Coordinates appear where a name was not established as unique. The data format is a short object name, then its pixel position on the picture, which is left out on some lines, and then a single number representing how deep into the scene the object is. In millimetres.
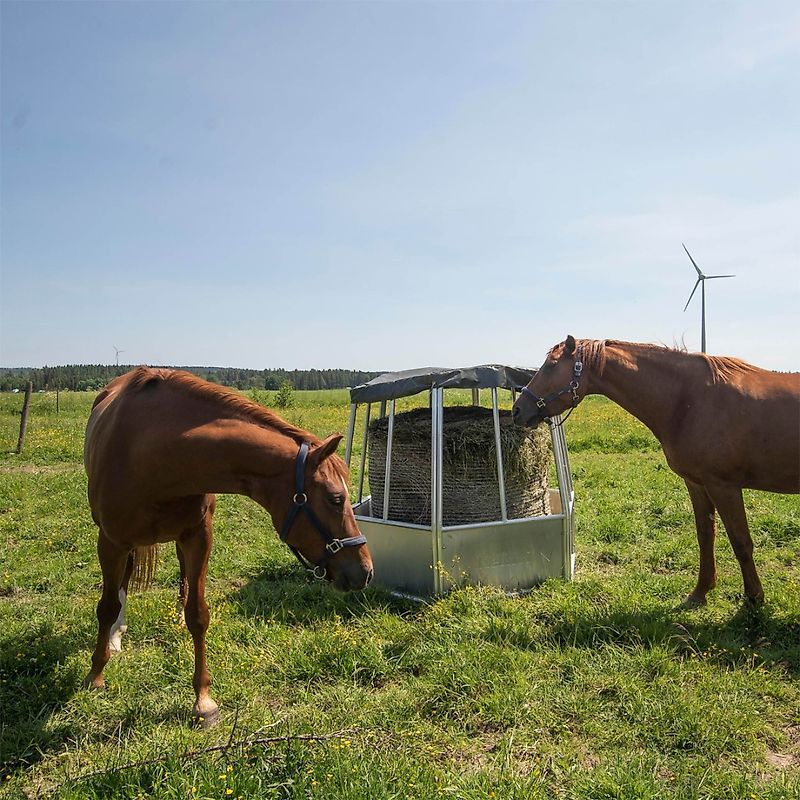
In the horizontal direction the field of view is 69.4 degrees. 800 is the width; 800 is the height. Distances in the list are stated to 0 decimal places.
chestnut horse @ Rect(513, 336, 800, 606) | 4871
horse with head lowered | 3121
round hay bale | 5867
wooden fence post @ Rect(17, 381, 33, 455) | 14109
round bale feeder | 5426
